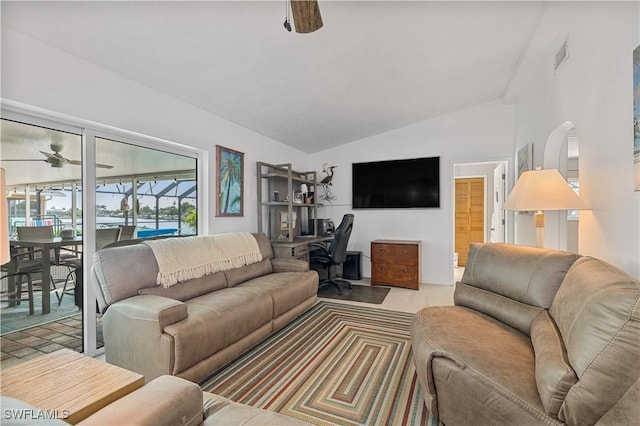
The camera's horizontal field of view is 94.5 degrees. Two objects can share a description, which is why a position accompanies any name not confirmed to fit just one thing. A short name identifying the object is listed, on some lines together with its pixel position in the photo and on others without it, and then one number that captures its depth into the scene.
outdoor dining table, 2.15
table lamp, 1.95
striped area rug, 1.72
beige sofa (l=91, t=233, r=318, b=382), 1.83
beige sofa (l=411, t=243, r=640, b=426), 0.98
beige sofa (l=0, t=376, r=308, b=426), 0.73
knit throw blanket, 2.45
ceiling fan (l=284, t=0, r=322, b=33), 1.42
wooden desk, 3.80
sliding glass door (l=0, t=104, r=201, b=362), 2.01
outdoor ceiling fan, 2.17
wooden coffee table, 0.94
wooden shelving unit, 4.13
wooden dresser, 4.34
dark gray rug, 3.90
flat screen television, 4.65
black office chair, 4.07
